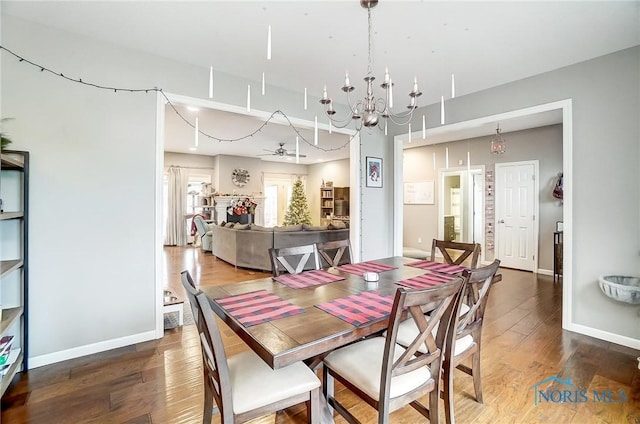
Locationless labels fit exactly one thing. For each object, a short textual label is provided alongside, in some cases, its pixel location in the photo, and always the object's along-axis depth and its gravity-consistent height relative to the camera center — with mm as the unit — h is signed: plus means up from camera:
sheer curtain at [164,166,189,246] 8273 +169
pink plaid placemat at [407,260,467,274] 2354 -435
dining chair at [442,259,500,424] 1523 -672
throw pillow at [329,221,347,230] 5633 -256
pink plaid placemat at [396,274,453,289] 1932 -452
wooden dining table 1145 -491
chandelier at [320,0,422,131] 1979 +797
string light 2250 +1104
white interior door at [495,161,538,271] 5492 -5
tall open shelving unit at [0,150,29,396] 2146 -237
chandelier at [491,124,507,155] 4785 +1085
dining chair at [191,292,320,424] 1177 -738
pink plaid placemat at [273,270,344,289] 1981 -457
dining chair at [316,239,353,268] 2576 -298
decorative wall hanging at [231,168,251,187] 8602 +1057
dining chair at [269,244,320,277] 2295 -335
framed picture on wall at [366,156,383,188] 4517 +634
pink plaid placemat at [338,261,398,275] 2328 -436
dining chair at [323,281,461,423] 1225 -720
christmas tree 7484 +59
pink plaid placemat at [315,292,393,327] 1389 -476
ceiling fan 6580 +1622
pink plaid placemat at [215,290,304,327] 1409 -481
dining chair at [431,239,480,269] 2543 -310
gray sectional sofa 5309 -455
